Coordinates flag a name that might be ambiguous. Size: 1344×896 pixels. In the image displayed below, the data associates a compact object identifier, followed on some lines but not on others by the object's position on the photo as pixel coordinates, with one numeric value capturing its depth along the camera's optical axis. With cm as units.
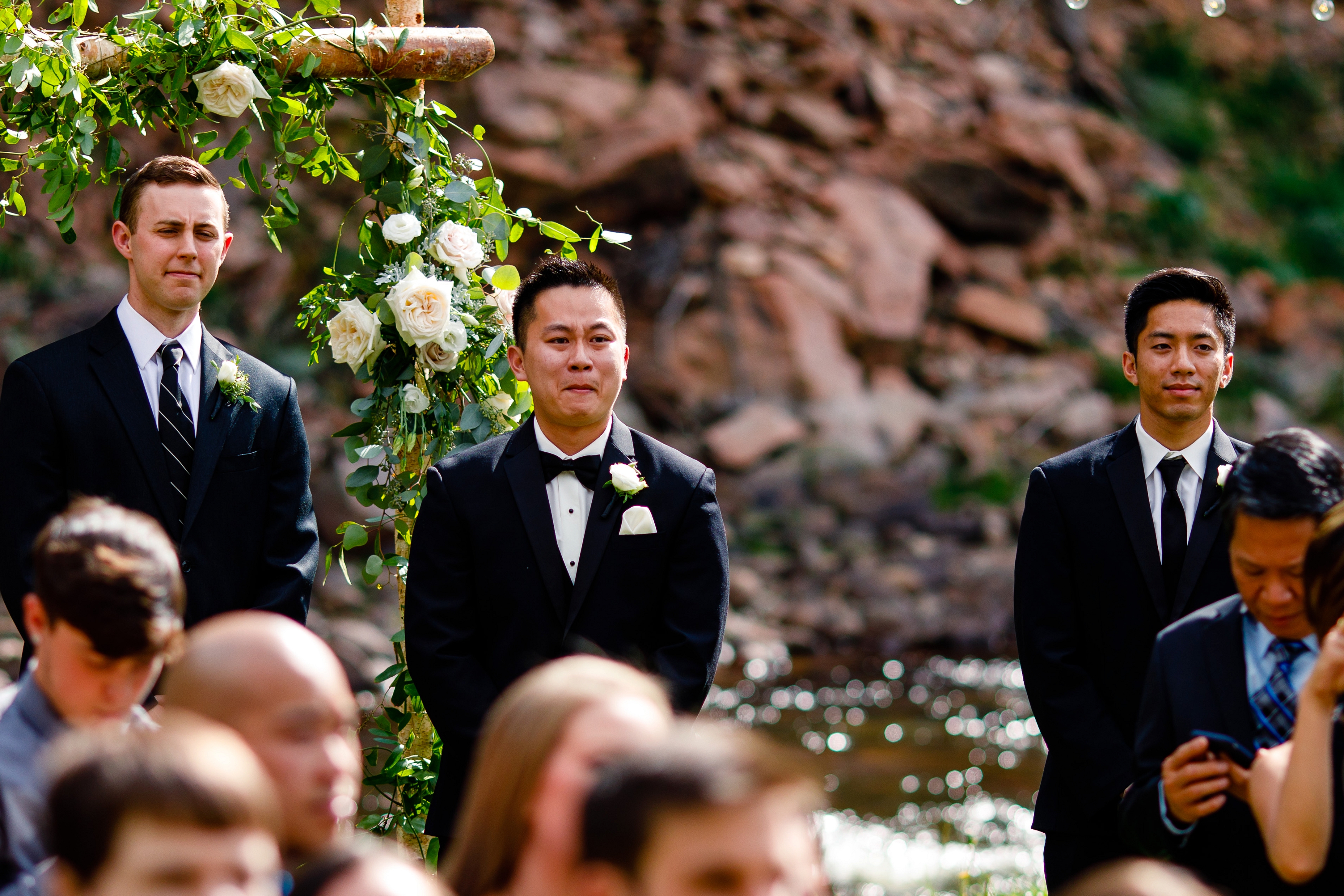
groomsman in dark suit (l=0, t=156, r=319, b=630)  710
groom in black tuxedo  680
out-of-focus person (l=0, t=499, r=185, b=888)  434
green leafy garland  789
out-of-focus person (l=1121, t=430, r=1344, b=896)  481
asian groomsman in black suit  676
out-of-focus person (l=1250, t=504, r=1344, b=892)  434
